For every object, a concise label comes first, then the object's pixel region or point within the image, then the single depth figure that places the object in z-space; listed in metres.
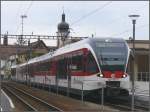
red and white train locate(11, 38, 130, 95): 21.50
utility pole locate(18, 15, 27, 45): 60.40
